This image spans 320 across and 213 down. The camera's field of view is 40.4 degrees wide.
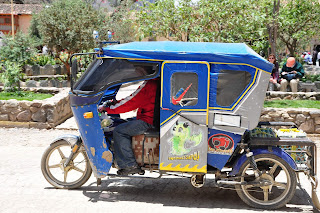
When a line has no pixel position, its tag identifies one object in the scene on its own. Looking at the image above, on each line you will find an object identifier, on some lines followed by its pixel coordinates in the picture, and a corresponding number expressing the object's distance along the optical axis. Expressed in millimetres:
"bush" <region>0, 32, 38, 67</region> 17250
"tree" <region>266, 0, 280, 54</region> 13398
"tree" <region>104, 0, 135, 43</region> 30797
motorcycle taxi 5438
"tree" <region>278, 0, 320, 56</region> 17766
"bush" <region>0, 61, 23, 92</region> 12234
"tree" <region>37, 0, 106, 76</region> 18453
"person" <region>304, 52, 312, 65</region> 30811
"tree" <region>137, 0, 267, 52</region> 11211
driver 5824
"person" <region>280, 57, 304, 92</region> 12781
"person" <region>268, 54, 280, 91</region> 12953
